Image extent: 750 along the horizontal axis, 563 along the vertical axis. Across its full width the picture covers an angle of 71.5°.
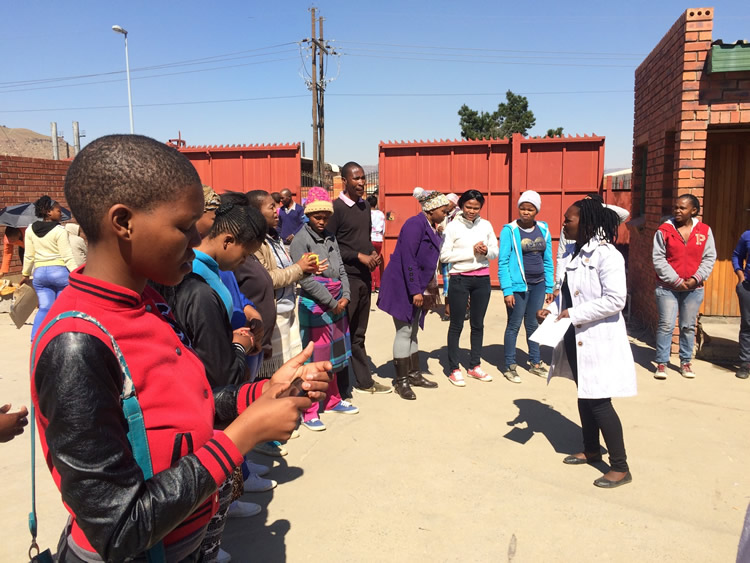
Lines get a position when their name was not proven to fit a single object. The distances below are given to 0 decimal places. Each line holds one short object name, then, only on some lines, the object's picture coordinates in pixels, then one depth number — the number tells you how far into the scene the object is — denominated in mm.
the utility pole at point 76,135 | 28708
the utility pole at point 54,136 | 22928
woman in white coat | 3443
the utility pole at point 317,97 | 23062
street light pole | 23344
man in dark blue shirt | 9906
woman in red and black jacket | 983
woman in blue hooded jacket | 5734
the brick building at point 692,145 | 5852
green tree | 36469
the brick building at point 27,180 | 10062
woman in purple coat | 5211
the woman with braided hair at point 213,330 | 2155
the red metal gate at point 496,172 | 10305
